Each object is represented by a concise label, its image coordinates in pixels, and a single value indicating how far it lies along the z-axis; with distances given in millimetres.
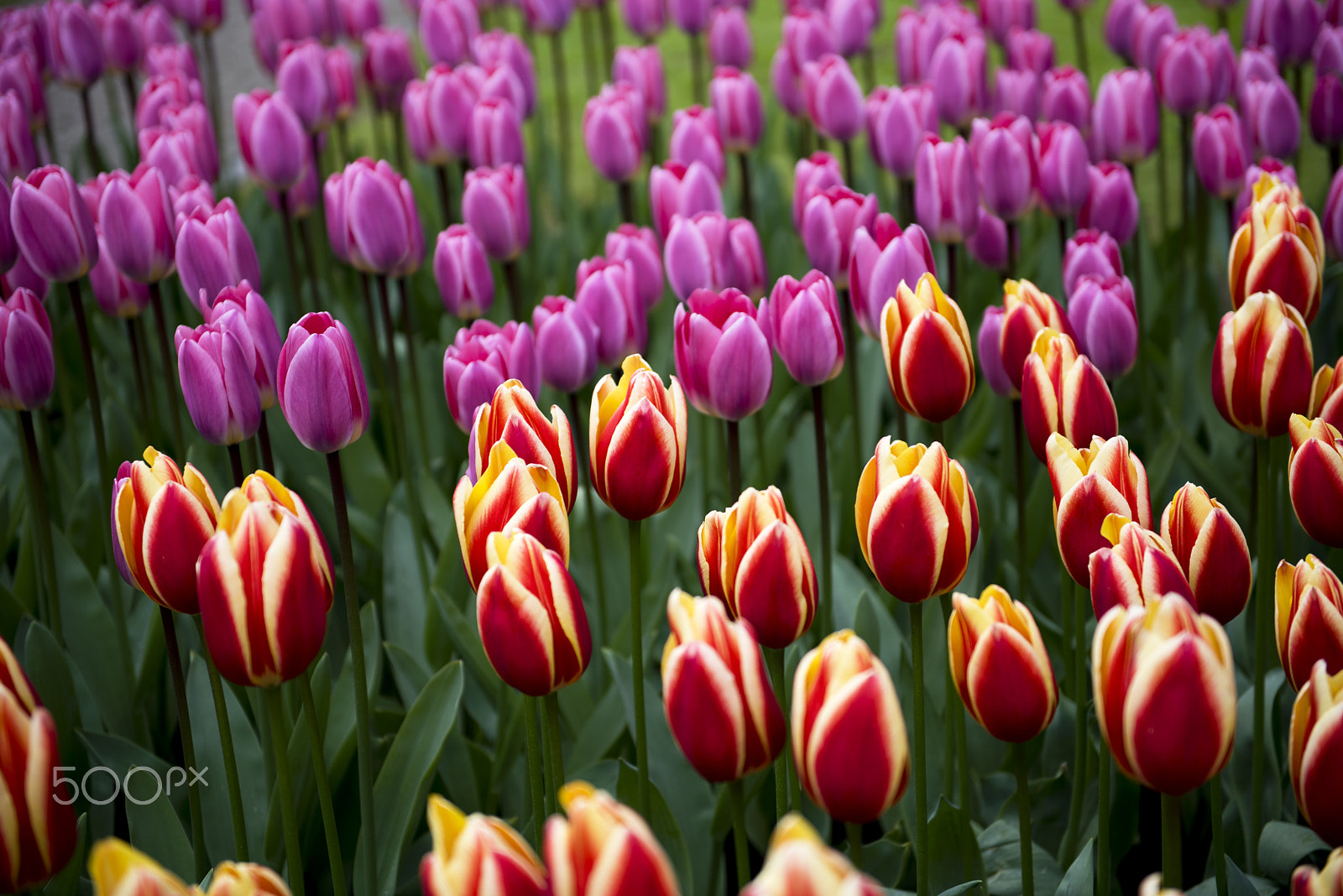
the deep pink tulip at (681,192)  2463
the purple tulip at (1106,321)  1854
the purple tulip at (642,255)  2328
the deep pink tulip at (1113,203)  2467
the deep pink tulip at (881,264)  1850
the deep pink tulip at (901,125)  2691
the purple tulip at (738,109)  3193
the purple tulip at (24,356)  1762
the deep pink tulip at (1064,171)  2408
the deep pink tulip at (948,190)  2279
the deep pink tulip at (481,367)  1838
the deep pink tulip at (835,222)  2168
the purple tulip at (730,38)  3912
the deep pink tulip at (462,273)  2318
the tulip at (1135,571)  1053
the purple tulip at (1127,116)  2828
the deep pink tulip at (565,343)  2002
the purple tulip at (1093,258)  2039
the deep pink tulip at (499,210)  2498
